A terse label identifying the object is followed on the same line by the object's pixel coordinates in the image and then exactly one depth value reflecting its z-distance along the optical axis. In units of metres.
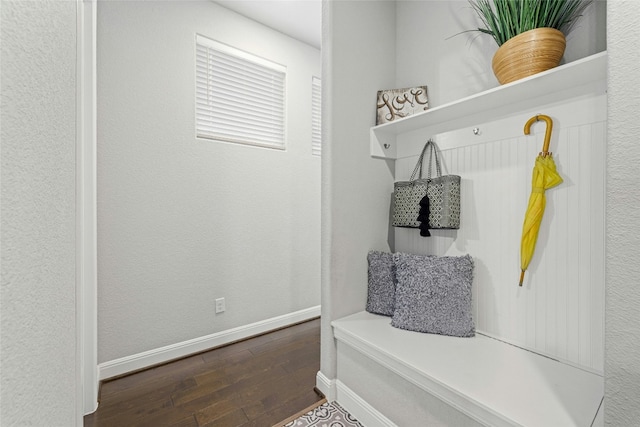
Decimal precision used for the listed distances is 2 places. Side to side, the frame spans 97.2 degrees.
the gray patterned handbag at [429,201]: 1.50
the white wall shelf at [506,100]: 1.07
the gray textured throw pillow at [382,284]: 1.69
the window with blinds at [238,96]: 2.23
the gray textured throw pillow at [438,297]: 1.42
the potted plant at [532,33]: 1.13
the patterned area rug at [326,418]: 1.43
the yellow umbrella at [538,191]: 1.24
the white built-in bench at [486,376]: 0.92
